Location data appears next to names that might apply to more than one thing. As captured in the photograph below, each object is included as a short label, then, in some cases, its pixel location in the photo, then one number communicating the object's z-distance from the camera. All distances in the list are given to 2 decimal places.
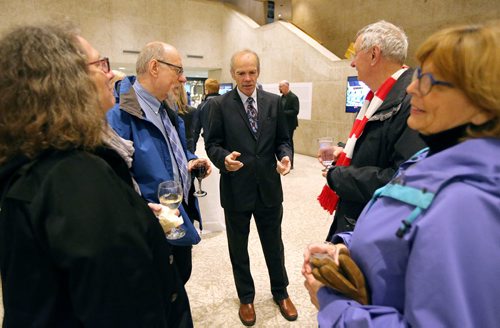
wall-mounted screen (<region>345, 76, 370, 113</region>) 7.03
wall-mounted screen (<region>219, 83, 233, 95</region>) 11.59
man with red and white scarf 1.49
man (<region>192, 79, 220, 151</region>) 4.79
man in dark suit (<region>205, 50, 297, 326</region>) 2.27
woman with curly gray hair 0.76
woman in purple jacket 0.64
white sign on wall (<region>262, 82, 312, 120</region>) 8.69
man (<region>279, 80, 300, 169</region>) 6.63
